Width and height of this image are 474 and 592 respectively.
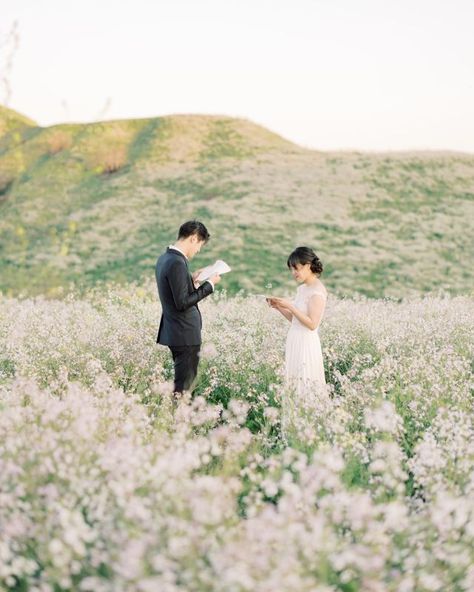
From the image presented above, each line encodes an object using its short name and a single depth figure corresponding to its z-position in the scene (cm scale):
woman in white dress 669
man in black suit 621
